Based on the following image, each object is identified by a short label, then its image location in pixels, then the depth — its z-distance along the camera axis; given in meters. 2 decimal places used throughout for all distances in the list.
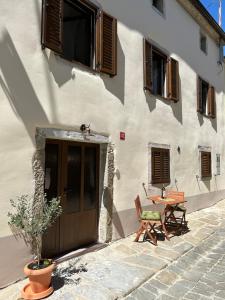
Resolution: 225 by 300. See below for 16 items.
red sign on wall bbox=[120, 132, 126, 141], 5.08
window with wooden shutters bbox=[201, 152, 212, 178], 8.14
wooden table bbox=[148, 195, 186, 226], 5.25
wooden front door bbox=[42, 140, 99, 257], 4.10
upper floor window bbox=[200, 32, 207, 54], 8.93
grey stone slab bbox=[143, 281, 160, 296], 3.23
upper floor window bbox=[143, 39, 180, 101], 6.47
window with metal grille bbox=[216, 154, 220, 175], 9.23
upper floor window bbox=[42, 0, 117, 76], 4.48
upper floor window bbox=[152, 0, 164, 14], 6.64
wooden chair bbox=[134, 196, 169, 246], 4.85
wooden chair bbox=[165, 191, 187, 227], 5.76
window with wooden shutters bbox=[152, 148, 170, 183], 5.94
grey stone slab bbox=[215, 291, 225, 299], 3.18
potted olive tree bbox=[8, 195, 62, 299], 3.01
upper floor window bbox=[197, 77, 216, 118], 8.75
